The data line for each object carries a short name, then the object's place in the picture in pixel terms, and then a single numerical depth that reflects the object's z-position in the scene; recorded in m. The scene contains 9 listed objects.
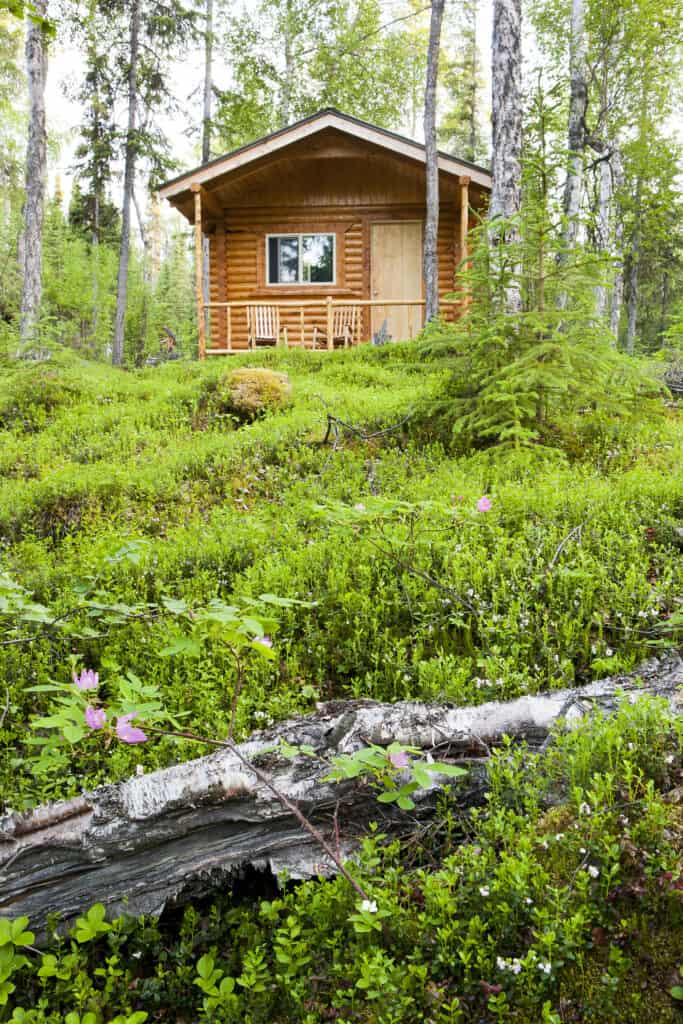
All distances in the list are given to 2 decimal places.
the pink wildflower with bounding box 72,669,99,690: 2.10
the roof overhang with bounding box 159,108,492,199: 15.48
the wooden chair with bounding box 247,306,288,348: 16.28
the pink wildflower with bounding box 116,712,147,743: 2.01
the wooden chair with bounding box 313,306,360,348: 16.91
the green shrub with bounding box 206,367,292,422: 9.19
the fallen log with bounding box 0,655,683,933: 2.41
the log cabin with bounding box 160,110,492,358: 17.47
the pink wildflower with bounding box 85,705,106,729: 2.00
